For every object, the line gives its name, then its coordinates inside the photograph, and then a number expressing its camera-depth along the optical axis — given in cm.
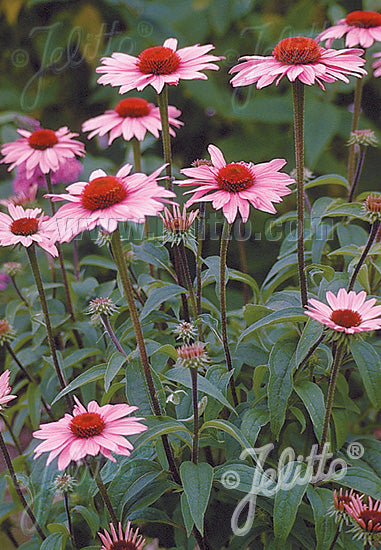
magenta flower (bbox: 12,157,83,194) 150
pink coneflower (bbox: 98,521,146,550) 122
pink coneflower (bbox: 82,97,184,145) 136
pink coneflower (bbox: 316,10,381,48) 138
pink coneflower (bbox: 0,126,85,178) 139
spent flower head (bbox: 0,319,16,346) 137
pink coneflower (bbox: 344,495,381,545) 121
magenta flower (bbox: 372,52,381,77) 141
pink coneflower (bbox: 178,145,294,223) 120
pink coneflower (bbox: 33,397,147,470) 116
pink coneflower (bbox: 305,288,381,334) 117
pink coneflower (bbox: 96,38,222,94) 127
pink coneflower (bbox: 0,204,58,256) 124
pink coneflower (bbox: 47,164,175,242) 115
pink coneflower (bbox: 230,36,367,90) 122
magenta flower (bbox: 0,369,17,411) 122
